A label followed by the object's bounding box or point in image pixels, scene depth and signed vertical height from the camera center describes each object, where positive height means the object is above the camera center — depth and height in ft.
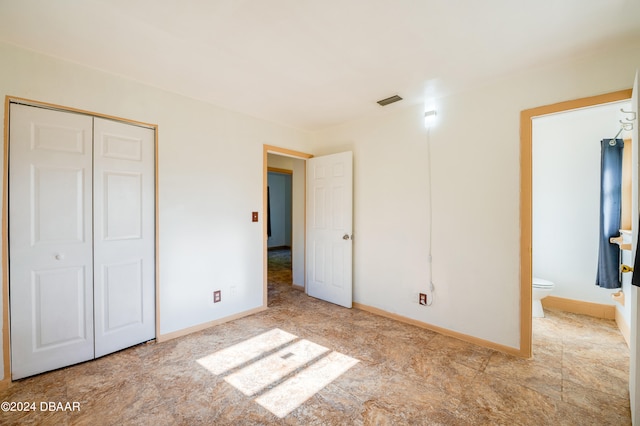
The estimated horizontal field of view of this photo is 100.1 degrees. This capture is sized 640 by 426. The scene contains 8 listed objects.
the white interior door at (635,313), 4.74 -1.94
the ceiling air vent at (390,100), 8.94 +3.81
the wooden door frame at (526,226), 7.32 -0.41
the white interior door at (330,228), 11.28 -0.71
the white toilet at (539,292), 9.66 -2.92
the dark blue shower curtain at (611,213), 9.20 -0.07
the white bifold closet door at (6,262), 6.10 -1.14
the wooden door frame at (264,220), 11.02 -0.34
